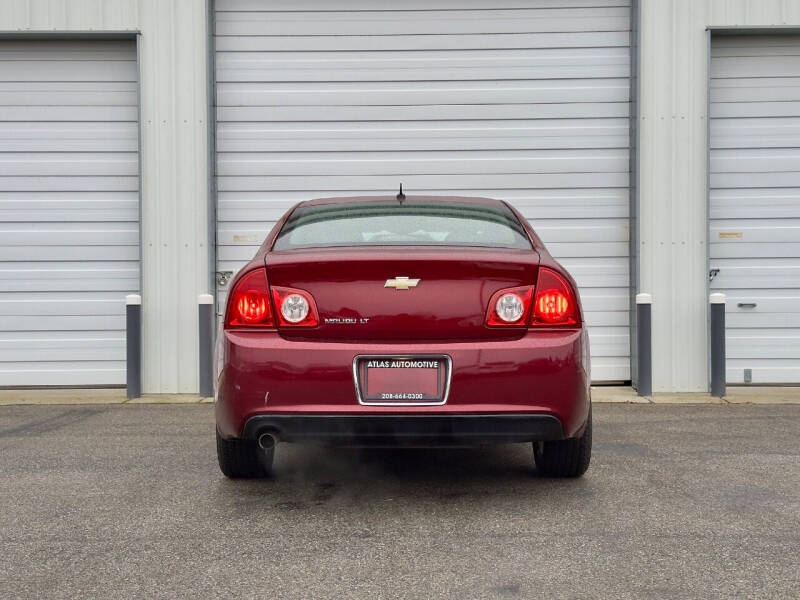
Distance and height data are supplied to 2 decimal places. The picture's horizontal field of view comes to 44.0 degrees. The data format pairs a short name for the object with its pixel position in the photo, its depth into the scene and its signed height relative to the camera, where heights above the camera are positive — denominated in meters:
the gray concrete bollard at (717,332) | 8.38 -0.34
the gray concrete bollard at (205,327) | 8.54 -0.28
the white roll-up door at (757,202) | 9.37 +0.85
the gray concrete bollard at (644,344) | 8.46 -0.45
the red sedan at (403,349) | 3.96 -0.22
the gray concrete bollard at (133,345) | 8.68 -0.44
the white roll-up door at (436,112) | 9.43 +1.74
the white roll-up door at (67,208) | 9.52 +0.83
